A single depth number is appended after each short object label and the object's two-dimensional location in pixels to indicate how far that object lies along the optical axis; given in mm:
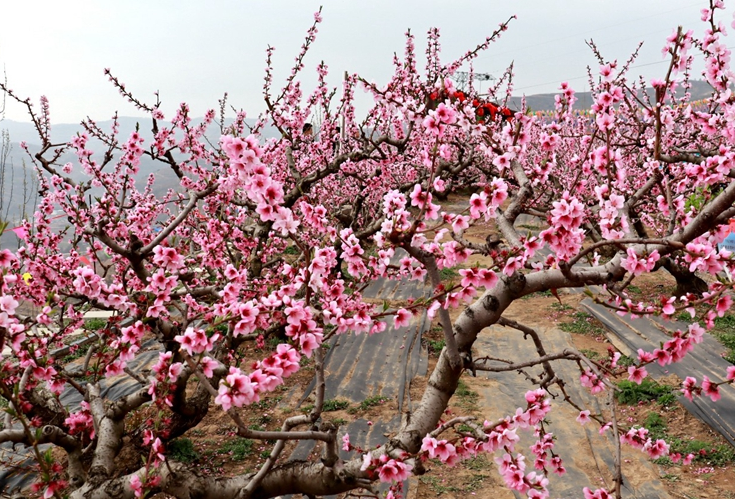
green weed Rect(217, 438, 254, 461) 5292
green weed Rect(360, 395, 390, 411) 6280
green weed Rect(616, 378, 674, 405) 6246
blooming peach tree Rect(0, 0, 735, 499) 2227
